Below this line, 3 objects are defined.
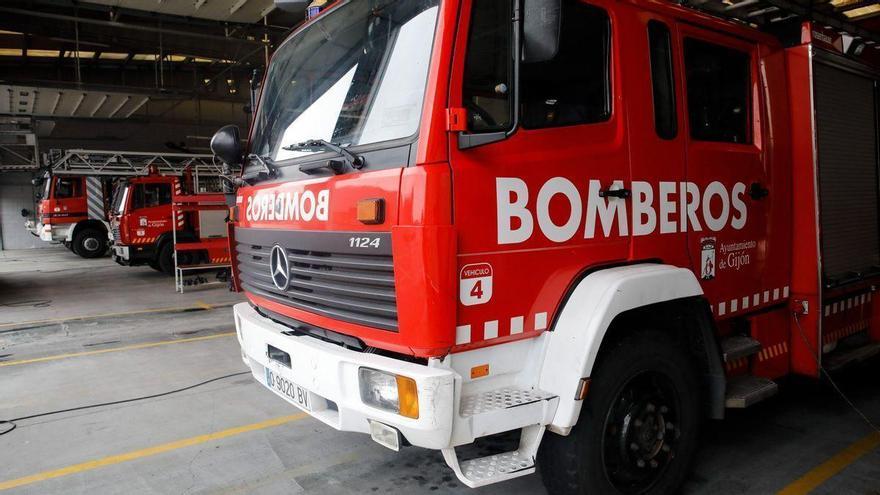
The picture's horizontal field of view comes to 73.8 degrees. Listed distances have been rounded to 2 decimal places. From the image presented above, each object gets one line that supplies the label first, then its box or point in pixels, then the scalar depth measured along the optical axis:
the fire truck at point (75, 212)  18.11
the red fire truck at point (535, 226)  2.17
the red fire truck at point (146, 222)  12.83
